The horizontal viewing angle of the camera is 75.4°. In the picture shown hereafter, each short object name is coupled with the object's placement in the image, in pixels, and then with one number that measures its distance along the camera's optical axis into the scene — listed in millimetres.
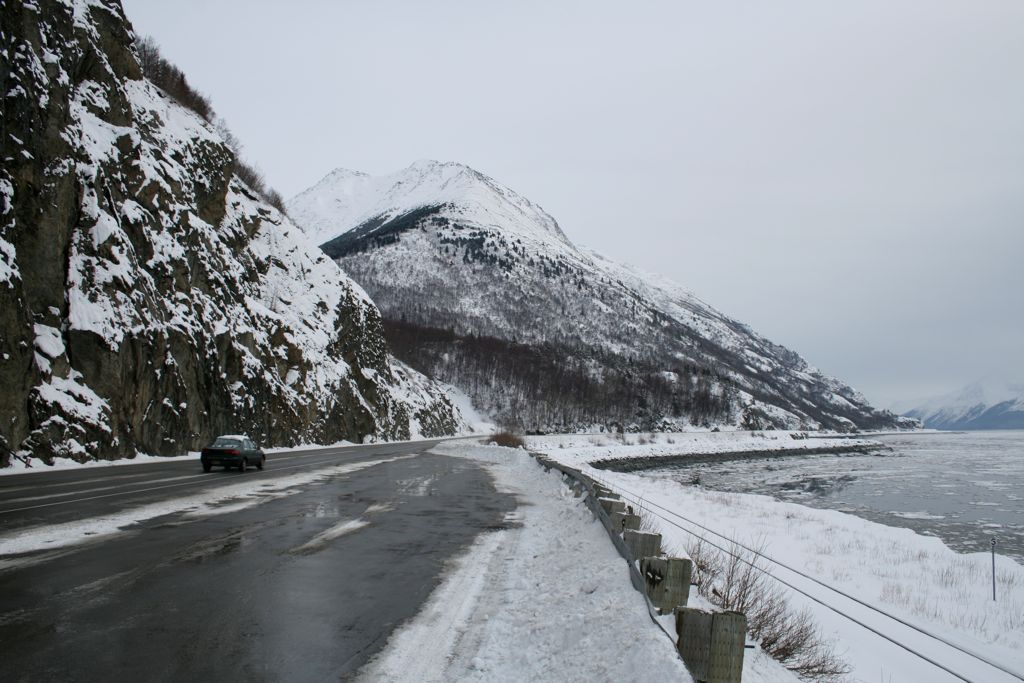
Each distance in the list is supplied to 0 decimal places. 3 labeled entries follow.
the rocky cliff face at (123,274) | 24734
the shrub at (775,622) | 6590
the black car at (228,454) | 22984
